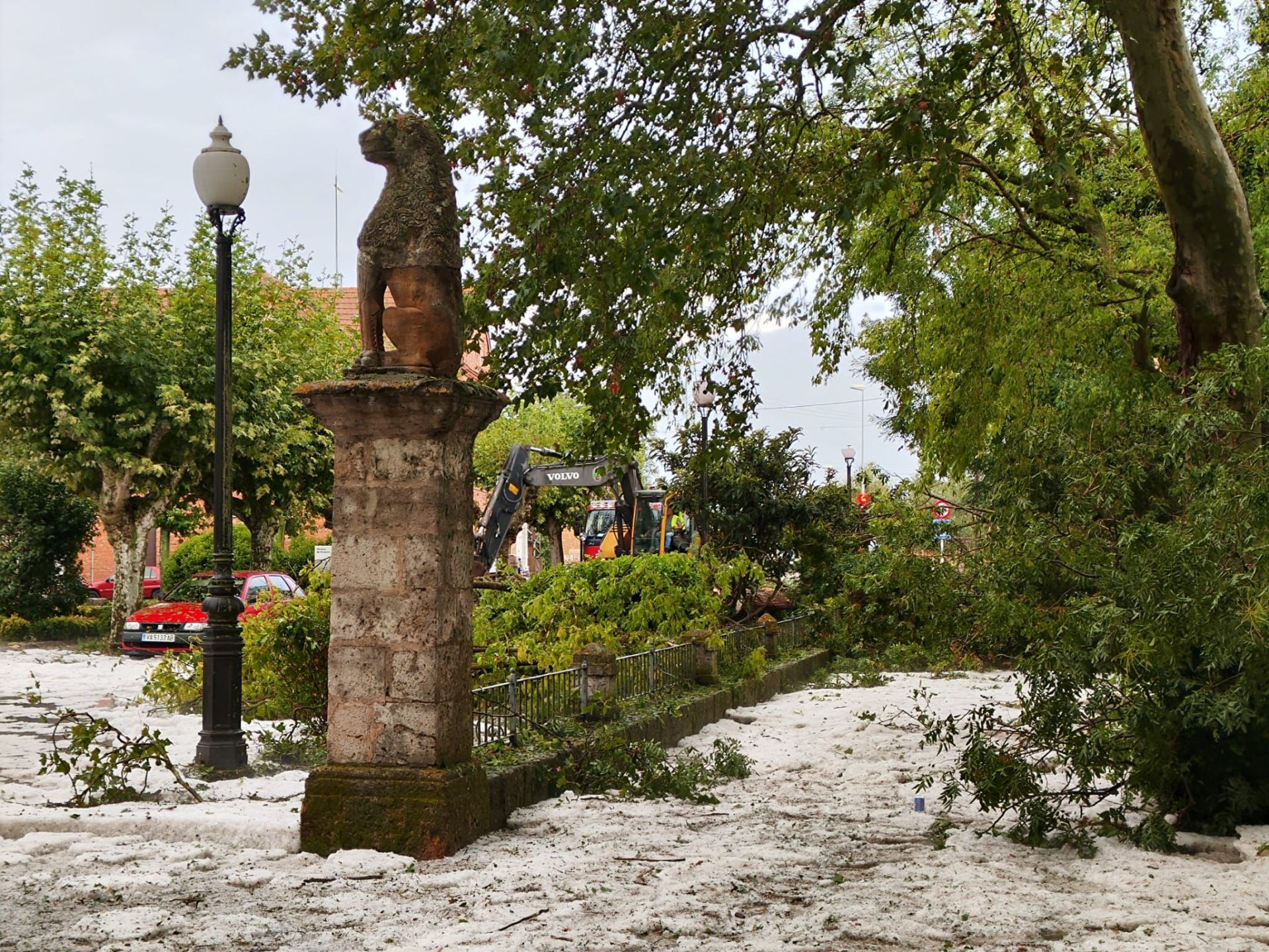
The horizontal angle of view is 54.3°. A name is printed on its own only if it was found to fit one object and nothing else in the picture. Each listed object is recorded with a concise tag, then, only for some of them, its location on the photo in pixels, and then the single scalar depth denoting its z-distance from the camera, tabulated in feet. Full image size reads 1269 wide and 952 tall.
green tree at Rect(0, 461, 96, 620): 90.07
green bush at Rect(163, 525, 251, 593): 97.14
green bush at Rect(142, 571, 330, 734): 33.50
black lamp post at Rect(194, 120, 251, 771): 30.35
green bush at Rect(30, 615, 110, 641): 88.02
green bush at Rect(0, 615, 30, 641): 86.89
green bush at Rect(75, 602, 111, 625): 93.09
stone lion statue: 23.30
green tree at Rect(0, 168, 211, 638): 75.92
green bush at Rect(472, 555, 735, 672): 42.88
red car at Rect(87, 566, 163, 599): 110.22
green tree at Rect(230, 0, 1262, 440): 23.91
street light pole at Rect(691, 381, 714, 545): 62.75
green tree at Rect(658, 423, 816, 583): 71.31
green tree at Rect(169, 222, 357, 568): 84.89
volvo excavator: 71.77
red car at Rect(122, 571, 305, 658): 66.18
